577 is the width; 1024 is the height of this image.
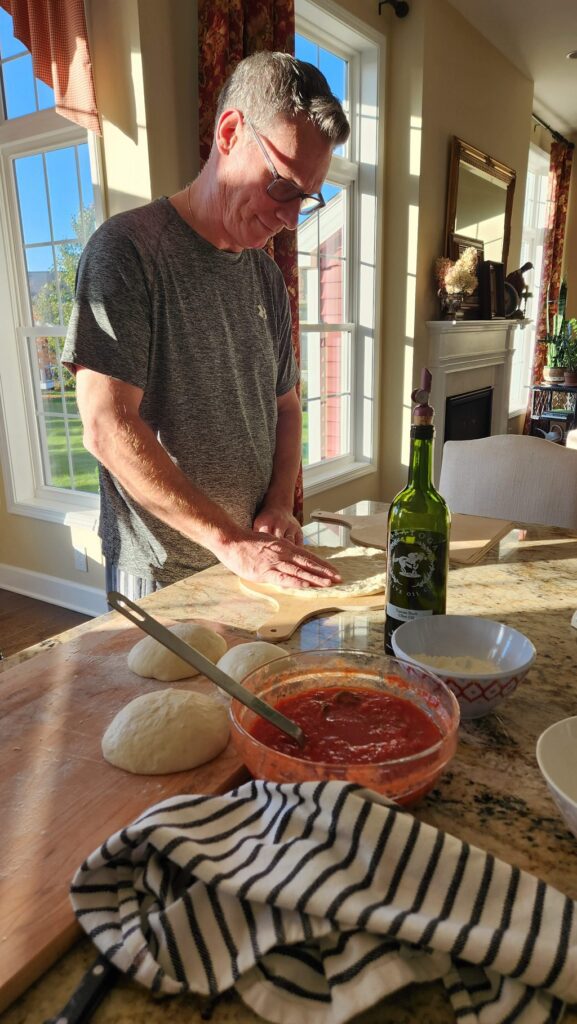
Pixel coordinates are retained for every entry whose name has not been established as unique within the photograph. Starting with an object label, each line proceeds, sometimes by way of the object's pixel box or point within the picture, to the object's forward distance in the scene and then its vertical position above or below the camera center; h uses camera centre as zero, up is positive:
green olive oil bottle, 0.88 -0.28
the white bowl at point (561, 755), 0.63 -0.40
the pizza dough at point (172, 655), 0.91 -0.44
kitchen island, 0.47 -0.46
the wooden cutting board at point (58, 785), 0.53 -0.46
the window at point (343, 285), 3.47 +0.27
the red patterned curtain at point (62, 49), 2.22 +0.96
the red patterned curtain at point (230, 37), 2.31 +1.08
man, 1.27 -0.03
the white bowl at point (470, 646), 0.77 -0.40
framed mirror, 3.95 +0.84
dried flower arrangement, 3.83 +0.33
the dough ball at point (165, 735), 0.72 -0.43
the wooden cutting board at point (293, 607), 1.04 -0.45
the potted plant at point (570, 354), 6.02 -0.22
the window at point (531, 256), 6.31 +0.71
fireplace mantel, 4.00 -0.19
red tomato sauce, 0.67 -0.41
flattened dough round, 1.17 -0.45
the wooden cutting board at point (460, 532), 1.39 -0.44
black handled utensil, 0.45 -0.45
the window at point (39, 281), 2.79 +0.26
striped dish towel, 0.45 -0.41
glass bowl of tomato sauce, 0.60 -0.40
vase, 3.90 +0.17
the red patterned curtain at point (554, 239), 6.34 +0.87
